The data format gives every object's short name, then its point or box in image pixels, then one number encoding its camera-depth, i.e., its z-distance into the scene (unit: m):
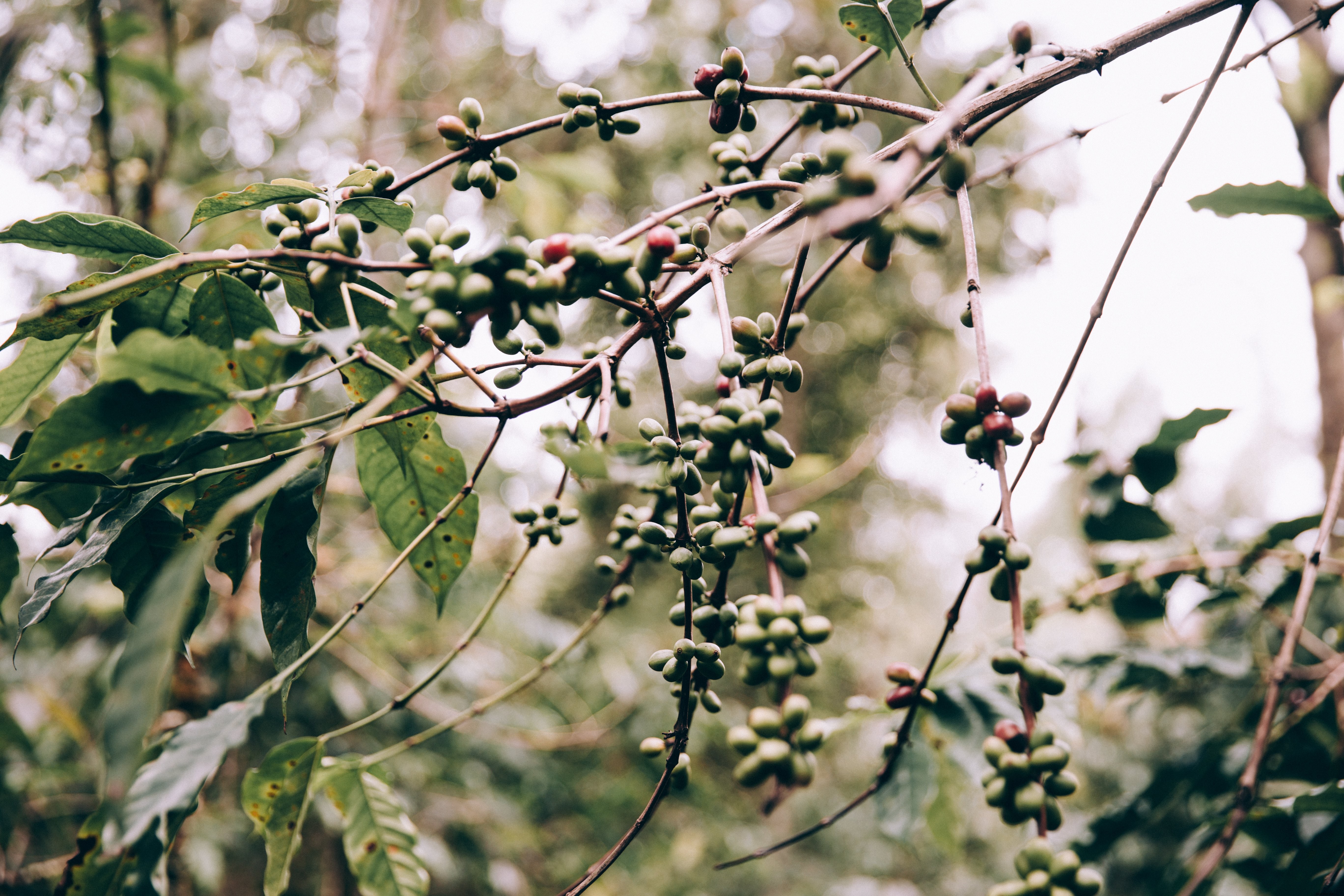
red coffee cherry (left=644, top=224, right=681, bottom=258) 0.56
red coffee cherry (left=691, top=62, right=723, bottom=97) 0.74
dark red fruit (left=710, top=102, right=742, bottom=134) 0.73
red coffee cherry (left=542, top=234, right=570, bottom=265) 0.56
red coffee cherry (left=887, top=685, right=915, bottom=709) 0.65
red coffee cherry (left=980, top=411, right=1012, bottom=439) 0.56
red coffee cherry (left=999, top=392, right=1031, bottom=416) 0.57
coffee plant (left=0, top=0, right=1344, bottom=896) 0.51
